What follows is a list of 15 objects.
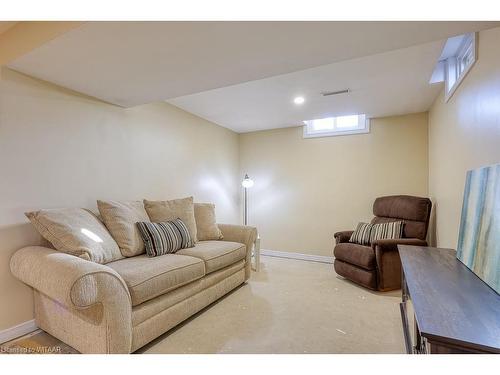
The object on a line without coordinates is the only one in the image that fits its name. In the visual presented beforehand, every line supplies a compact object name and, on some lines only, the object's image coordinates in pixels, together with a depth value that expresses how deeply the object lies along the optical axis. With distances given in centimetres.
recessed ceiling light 304
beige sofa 143
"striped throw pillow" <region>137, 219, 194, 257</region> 229
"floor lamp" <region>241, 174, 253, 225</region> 467
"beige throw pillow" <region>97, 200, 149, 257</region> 221
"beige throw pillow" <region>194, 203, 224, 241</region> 310
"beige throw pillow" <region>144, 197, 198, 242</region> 269
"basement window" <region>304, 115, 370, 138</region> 385
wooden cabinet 82
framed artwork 120
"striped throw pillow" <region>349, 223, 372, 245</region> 316
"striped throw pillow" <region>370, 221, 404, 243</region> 302
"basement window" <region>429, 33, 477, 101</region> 182
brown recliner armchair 277
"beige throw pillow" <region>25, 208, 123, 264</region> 181
